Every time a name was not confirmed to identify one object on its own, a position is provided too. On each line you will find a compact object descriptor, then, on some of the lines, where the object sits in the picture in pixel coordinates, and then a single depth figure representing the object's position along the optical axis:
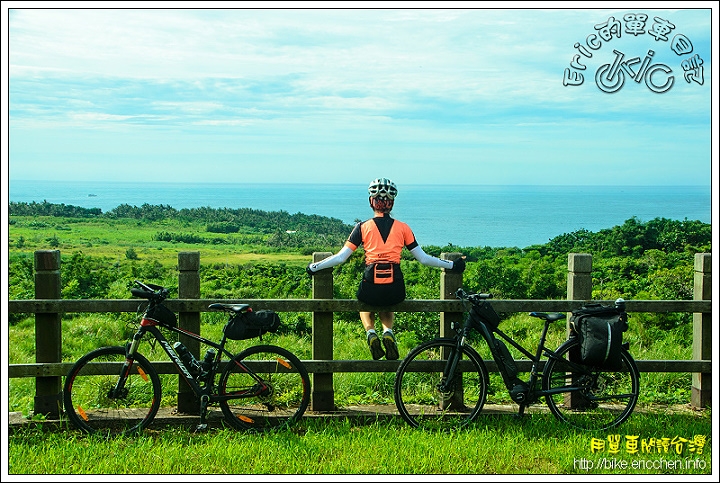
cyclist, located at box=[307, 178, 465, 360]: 6.45
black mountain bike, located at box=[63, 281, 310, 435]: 6.10
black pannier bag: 6.10
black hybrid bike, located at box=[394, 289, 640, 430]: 6.30
